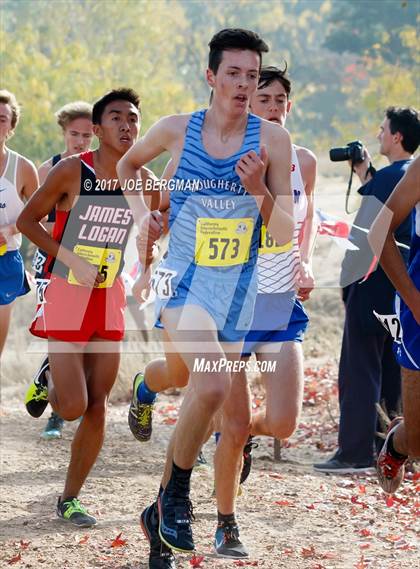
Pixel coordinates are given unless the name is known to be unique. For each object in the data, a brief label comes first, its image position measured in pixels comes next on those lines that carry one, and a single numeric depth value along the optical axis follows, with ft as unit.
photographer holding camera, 49.37
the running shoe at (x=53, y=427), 54.92
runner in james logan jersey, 38.58
